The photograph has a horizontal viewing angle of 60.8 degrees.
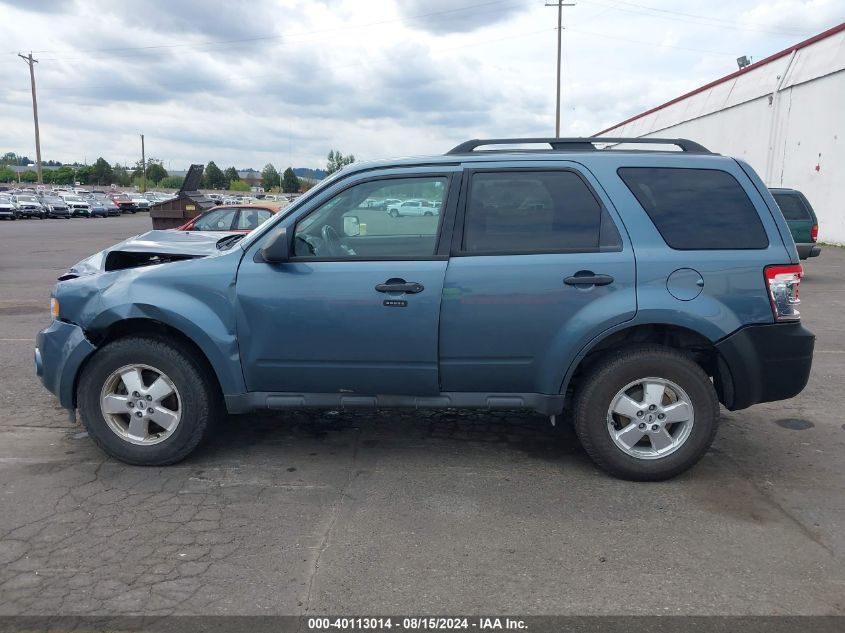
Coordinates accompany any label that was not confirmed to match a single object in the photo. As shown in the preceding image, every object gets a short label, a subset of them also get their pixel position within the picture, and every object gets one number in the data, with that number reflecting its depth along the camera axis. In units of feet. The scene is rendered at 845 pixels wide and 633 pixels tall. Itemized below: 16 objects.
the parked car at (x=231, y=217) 45.78
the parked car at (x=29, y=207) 150.10
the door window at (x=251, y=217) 45.62
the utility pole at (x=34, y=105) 196.95
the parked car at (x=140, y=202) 210.30
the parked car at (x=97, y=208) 175.94
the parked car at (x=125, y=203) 195.11
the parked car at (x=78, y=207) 168.09
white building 73.97
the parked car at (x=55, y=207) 159.63
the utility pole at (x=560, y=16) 142.51
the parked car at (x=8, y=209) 144.51
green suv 46.80
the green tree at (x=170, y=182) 412.16
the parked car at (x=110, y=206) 182.82
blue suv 13.87
